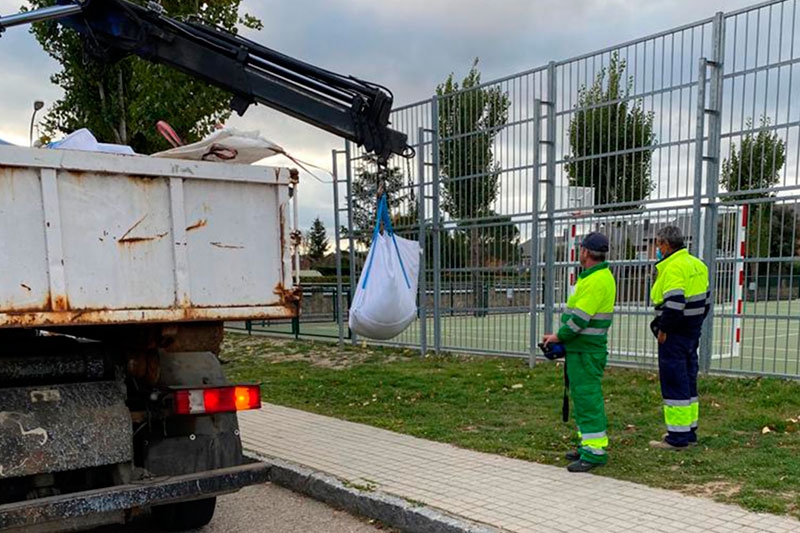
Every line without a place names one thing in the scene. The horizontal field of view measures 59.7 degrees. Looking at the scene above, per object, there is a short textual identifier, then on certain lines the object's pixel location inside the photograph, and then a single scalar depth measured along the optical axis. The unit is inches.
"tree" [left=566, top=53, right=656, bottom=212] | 335.6
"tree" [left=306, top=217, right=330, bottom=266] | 1967.3
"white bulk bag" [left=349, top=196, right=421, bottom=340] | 245.1
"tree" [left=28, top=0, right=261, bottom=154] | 492.4
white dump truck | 133.0
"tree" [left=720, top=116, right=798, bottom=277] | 290.4
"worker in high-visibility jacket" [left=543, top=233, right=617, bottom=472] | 204.7
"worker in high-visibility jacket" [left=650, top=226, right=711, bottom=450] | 218.4
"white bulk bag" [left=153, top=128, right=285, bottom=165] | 155.9
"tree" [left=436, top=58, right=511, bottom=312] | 400.5
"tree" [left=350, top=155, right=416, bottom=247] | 476.1
